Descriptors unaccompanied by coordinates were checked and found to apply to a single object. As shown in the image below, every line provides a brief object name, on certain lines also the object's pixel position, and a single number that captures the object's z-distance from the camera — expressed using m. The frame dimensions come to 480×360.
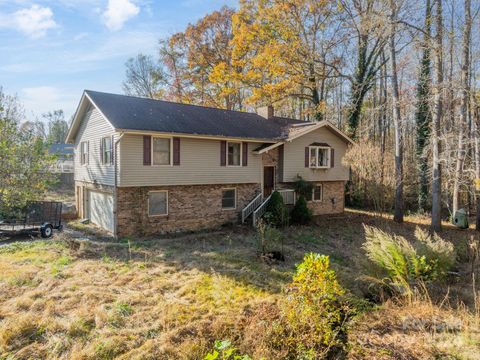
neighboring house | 29.95
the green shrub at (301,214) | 15.74
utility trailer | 11.69
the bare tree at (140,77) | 29.80
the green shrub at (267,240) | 9.31
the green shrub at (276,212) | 14.56
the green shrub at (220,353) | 2.89
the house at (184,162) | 12.07
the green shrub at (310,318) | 4.37
